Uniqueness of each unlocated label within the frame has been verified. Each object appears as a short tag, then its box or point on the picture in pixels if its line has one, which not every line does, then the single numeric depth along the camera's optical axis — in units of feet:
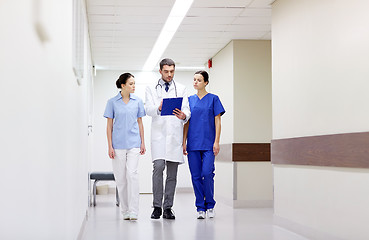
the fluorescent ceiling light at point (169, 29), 19.50
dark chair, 26.21
